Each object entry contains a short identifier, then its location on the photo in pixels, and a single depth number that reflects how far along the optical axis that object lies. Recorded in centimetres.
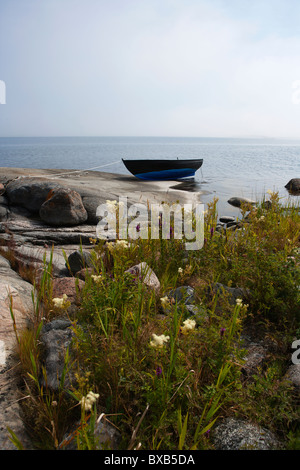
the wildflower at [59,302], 239
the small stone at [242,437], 196
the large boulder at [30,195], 914
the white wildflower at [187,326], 204
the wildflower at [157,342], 185
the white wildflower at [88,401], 166
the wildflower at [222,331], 230
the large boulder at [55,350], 236
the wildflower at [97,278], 280
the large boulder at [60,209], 796
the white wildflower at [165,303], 249
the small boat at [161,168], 1911
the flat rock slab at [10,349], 211
